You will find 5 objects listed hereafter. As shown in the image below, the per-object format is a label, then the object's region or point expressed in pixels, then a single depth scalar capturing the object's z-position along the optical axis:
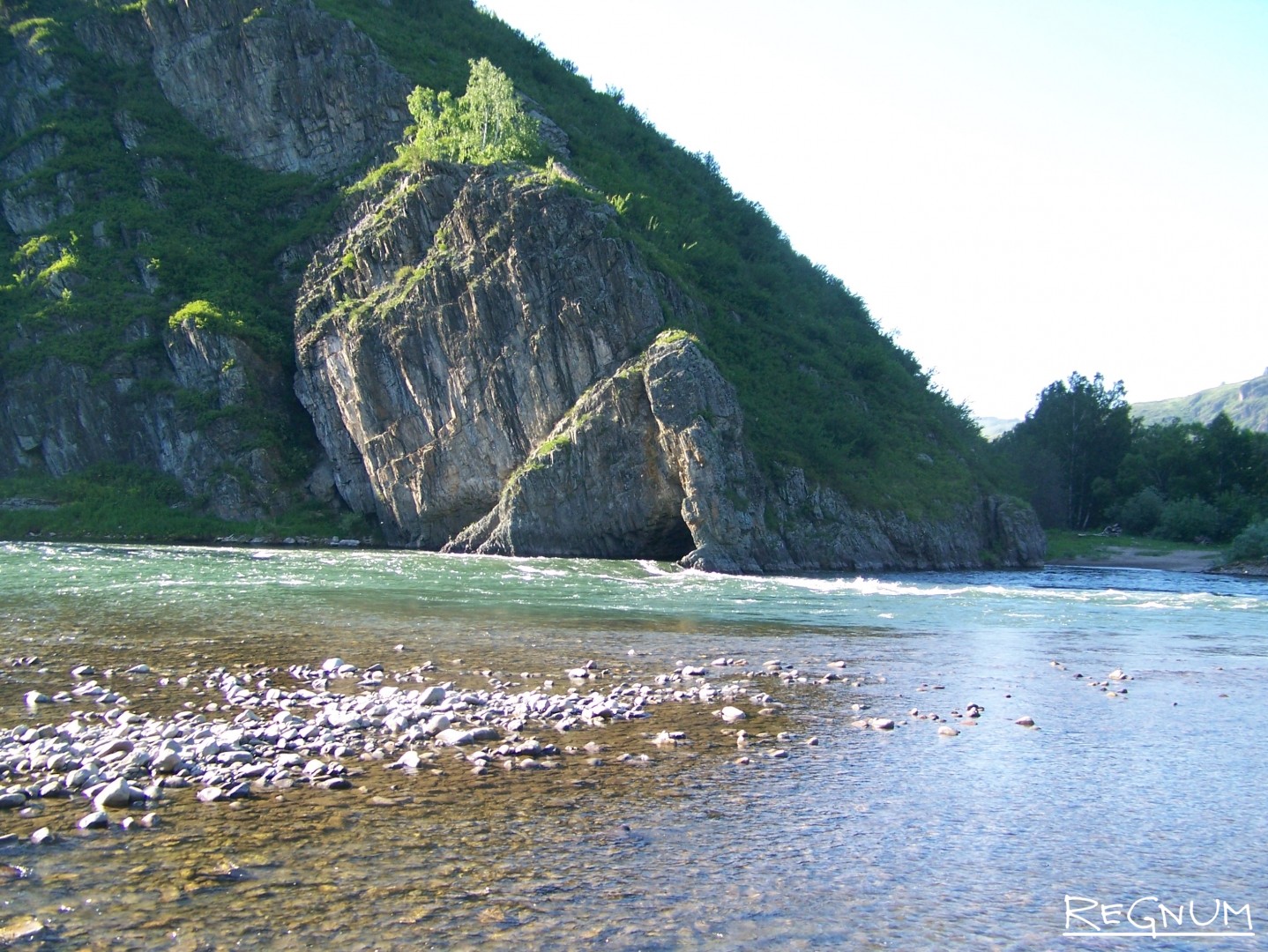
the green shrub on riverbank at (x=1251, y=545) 62.19
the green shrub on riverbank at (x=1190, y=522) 79.62
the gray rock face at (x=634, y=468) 50.31
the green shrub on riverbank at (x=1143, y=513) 85.94
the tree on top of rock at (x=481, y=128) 65.50
